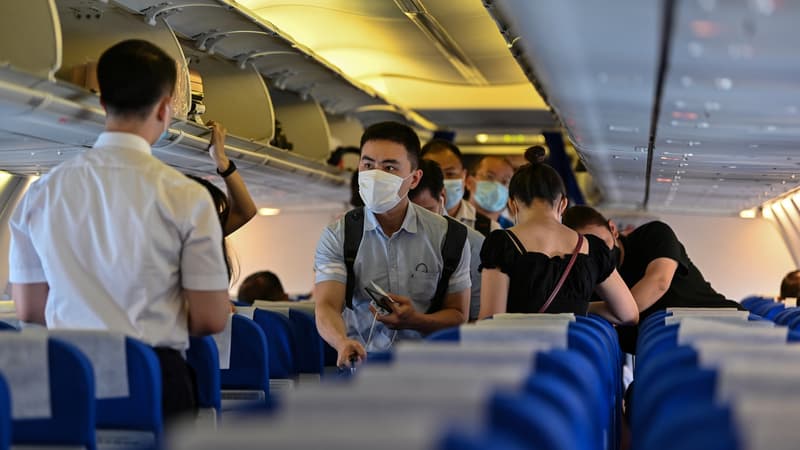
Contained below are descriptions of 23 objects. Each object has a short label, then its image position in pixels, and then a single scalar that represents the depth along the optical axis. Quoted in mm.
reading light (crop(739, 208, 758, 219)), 19108
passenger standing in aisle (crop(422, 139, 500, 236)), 9227
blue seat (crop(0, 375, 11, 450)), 3117
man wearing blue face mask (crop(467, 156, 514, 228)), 10570
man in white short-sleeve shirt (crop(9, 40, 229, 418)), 4168
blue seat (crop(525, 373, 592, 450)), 2572
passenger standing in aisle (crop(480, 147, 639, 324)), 6043
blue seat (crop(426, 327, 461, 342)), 3984
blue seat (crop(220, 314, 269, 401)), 6301
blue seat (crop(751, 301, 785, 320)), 9281
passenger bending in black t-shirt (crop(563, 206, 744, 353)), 7922
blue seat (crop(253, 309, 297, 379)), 7242
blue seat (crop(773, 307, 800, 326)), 7462
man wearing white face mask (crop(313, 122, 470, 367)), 6070
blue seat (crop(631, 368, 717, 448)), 2781
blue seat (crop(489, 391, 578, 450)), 2219
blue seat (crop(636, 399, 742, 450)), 2178
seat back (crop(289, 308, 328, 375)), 7602
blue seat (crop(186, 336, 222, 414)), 4859
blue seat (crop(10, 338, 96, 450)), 3678
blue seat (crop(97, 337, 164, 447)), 3885
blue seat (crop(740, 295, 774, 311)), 12711
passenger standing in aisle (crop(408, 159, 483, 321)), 7703
